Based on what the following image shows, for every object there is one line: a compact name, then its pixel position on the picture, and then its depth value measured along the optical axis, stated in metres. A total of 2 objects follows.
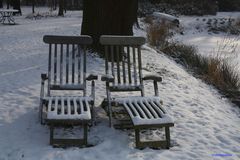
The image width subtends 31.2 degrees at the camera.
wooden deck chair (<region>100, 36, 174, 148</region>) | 5.15
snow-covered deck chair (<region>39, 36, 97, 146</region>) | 5.08
